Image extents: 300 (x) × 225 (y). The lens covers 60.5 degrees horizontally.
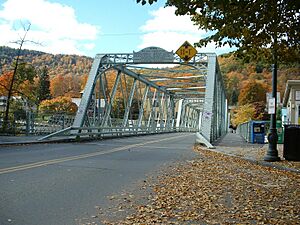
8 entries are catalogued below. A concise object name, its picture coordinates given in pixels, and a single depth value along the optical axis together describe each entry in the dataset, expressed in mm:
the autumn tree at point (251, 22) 5555
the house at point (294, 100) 24634
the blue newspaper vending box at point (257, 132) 17063
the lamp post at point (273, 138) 8850
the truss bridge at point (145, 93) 15952
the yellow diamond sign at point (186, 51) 16901
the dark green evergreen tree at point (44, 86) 48622
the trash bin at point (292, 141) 9017
